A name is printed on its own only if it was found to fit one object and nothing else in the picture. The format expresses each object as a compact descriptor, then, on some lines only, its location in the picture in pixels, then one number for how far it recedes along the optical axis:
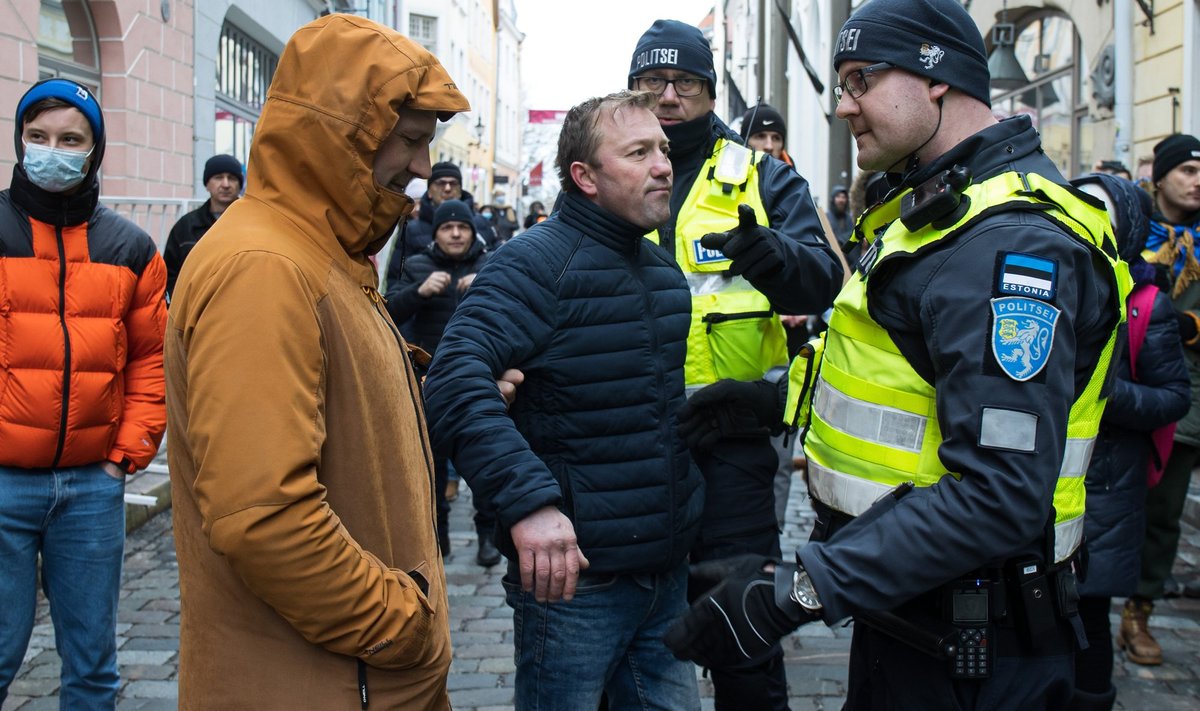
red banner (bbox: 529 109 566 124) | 67.38
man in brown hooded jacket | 1.92
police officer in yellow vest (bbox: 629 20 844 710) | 3.54
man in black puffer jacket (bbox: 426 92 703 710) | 2.97
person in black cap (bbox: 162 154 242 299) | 7.13
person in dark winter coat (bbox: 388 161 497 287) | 9.48
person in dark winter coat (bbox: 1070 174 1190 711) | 4.20
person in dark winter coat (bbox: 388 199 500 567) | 7.12
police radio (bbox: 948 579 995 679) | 2.27
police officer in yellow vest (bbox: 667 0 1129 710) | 2.06
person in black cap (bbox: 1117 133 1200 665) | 5.25
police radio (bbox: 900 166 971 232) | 2.18
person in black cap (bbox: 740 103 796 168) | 7.85
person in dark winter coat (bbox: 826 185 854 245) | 12.08
